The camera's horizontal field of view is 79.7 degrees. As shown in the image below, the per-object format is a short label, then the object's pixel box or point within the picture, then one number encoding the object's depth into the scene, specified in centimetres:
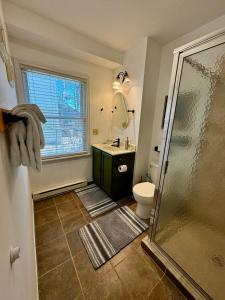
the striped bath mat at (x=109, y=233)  143
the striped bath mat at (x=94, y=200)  206
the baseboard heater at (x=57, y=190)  219
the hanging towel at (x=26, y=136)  65
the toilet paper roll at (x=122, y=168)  213
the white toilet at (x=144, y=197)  178
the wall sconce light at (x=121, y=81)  227
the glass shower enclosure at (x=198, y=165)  100
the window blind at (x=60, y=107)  194
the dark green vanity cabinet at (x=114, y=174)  213
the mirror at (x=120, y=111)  241
